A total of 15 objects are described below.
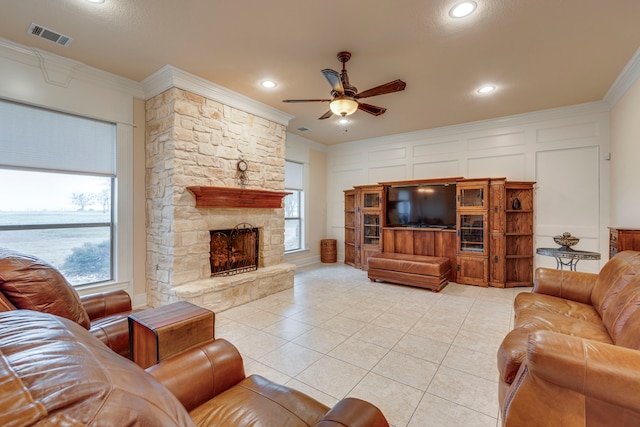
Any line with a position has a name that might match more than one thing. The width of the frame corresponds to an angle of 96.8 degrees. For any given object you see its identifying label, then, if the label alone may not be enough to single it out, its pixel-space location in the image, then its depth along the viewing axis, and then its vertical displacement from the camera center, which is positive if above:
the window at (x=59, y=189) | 2.99 +0.28
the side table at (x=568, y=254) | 3.33 -0.51
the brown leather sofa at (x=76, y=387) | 0.42 -0.29
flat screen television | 5.39 +0.14
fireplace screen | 4.18 -0.58
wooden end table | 1.78 -0.78
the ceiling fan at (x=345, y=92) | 2.96 +1.31
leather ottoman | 4.64 -0.98
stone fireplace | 3.60 +0.26
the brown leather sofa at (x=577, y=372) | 1.12 -0.73
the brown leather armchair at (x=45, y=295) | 1.50 -0.45
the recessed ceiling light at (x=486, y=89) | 3.90 +1.73
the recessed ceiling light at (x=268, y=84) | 3.78 +1.75
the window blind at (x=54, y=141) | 2.96 +0.84
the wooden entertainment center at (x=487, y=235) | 4.89 -0.40
